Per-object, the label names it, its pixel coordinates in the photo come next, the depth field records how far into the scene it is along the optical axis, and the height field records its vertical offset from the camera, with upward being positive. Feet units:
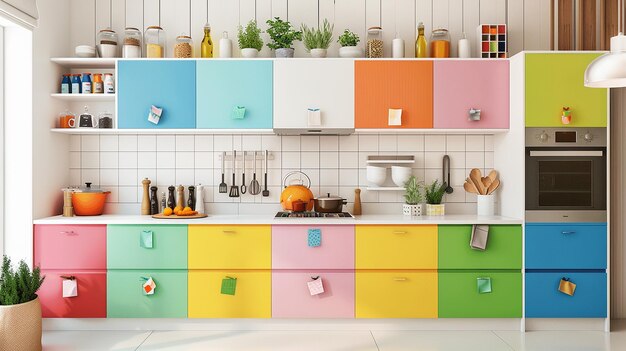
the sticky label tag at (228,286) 12.13 -2.60
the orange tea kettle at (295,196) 13.21 -0.61
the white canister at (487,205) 13.32 -0.83
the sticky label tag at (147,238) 12.13 -1.51
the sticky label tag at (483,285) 12.16 -2.58
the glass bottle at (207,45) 13.43 +3.18
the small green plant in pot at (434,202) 13.35 -0.76
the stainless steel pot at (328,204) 13.03 -0.80
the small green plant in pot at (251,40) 13.23 +3.26
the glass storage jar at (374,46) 13.26 +3.11
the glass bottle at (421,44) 13.39 +3.19
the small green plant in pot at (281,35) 13.16 +3.36
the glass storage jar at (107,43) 13.32 +3.21
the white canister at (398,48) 13.32 +3.07
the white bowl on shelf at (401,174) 13.57 -0.06
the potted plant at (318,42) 13.20 +3.24
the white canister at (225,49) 13.30 +3.04
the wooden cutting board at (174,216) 12.68 -1.08
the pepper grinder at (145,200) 13.70 -0.74
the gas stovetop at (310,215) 12.59 -1.04
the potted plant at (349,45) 13.19 +3.15
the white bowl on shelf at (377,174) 13.67 -0.07
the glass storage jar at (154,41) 13.30 +3.34
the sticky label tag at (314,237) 12.14 -1.49
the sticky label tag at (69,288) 12.07 -2.63
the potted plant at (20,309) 10.13 -2.65
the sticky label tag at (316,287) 12.09 -2.61
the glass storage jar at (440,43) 13.30 +3.19
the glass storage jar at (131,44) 13.25 +3.16
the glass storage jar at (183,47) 13.24 +3.08
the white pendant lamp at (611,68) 6.82 +1.34
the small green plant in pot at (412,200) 13.15 -0.71
